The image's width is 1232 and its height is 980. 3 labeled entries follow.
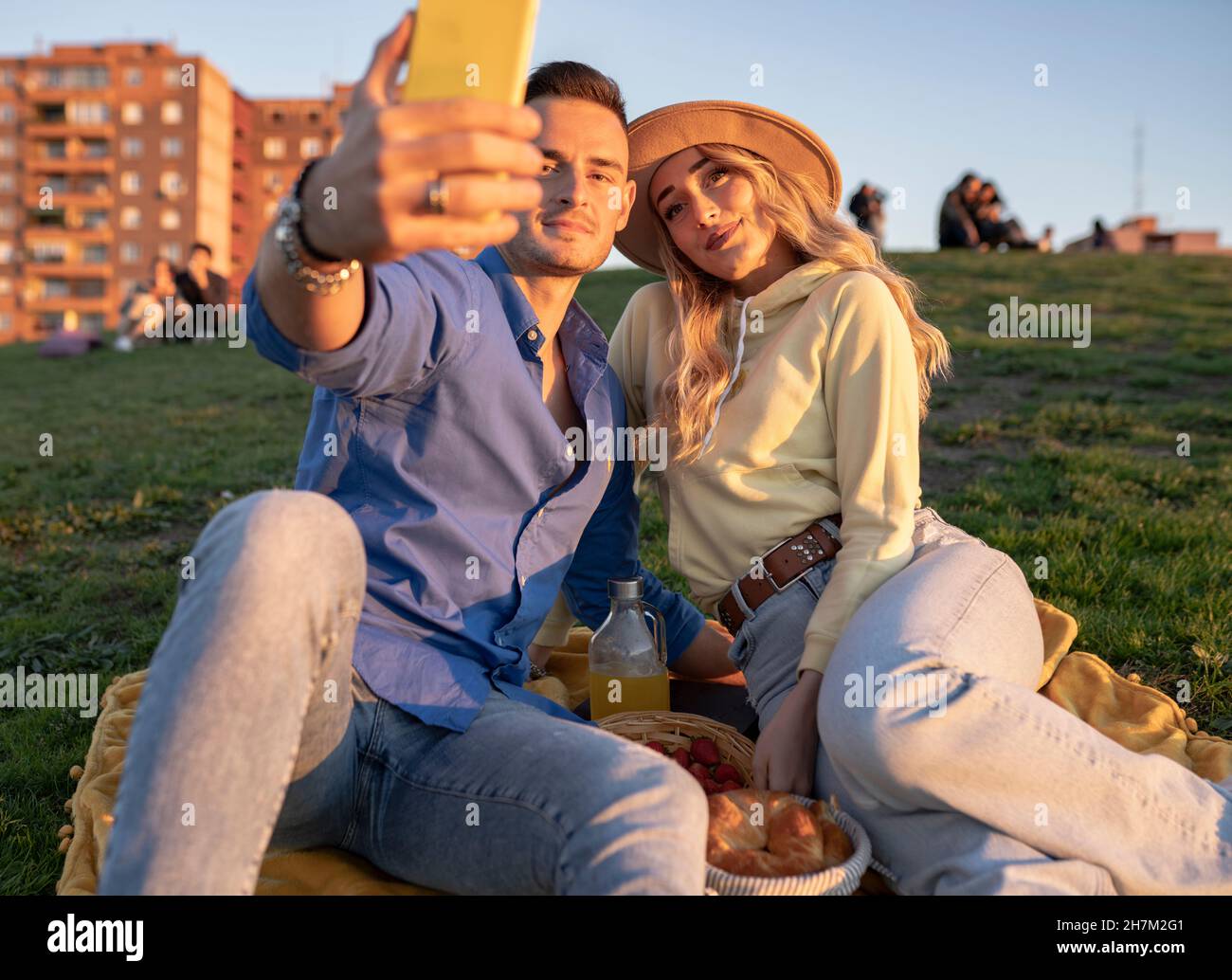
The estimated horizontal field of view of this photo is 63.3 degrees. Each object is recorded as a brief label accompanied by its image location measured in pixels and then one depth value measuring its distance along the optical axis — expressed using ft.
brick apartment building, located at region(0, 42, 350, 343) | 225.56
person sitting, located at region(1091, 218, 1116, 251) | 90.94
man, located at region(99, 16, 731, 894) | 5.29
